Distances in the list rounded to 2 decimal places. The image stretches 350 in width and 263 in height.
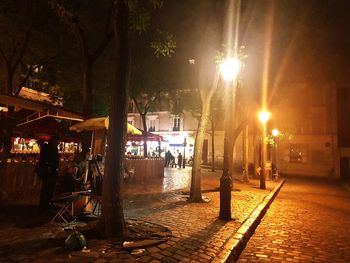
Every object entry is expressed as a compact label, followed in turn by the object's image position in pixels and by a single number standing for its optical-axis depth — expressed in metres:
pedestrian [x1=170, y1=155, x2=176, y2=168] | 33.38
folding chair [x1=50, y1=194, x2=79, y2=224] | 6.37
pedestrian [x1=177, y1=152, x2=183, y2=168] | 31.98
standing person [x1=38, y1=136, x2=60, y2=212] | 7.76
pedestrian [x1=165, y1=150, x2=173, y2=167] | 32.62
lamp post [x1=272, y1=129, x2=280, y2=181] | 21.61
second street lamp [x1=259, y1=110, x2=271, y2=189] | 15.70
